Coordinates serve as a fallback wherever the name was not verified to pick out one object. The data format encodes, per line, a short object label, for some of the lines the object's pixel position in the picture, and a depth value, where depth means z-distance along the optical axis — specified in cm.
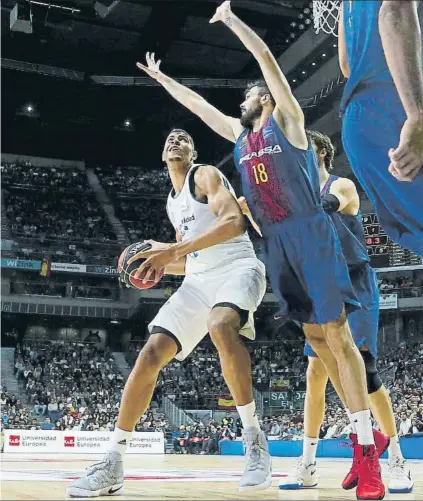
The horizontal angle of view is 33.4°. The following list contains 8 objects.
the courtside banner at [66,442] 1594
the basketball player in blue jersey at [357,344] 438
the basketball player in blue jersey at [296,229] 353
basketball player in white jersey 372
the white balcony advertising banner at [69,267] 2846
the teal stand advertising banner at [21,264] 2781
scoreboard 2012
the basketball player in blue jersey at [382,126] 213
